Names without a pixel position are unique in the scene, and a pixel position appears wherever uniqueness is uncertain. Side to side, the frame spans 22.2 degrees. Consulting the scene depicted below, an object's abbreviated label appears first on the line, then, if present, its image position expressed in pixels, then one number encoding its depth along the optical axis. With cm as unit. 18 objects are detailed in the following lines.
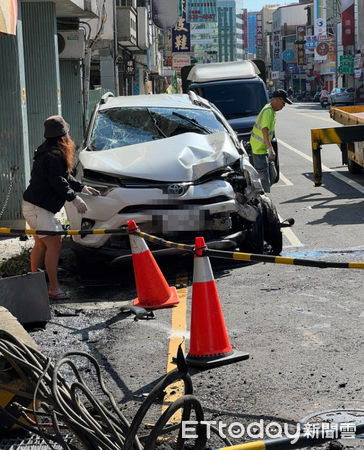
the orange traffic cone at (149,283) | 803
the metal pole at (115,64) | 2970
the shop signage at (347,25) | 9300
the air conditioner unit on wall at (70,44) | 2146
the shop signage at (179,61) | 6506
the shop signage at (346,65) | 8888
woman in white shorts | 837
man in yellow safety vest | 1380
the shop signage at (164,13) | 4828
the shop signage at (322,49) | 11650
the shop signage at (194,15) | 12269
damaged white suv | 895
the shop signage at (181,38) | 6925
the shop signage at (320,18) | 12406
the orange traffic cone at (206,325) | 617
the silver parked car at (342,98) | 6438
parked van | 1977
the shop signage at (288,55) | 15200
